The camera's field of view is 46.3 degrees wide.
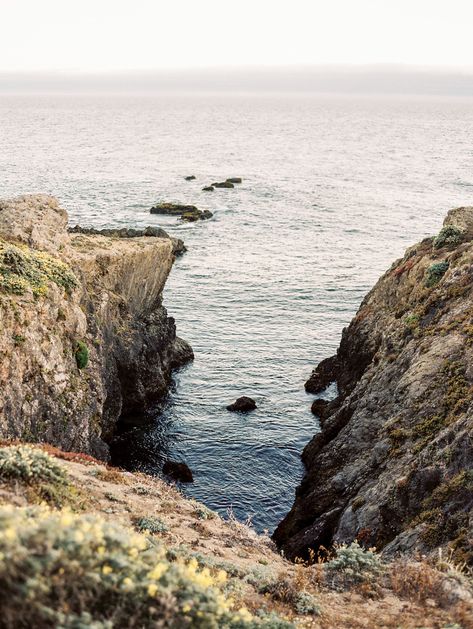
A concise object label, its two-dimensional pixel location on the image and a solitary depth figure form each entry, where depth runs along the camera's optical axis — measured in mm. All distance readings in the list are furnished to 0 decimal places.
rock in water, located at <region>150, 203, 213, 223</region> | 106625
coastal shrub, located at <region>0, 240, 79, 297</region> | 31656
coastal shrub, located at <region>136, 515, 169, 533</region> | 18344
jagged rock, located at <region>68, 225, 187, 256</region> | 84000
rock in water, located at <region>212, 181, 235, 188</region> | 134250
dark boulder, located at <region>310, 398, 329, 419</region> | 48000
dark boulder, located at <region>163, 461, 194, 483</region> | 40031
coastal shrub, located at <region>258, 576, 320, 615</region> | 14268
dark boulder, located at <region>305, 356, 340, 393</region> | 51781
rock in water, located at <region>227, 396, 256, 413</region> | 48469
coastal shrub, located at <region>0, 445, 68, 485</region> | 15570
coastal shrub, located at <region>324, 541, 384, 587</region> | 16516
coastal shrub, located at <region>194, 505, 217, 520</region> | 22803
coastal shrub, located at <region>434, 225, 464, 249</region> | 44531
